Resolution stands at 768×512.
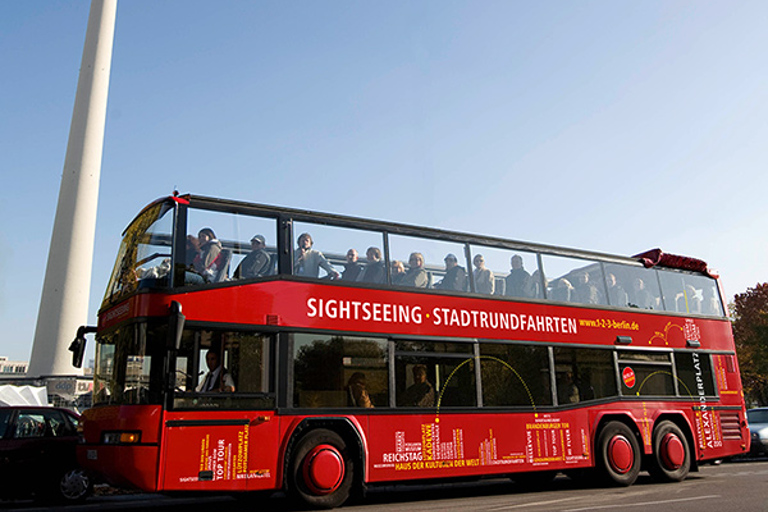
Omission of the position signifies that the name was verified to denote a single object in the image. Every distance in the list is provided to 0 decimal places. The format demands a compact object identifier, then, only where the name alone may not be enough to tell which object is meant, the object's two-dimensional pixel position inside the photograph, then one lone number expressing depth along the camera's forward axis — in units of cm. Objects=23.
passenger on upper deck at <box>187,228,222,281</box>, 855
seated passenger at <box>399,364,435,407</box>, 972
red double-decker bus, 808
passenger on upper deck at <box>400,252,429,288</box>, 1038
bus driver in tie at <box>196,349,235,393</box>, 823
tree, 3922
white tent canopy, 2081
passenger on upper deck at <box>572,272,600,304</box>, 1219
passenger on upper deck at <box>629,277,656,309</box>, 1295
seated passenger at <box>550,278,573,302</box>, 1191
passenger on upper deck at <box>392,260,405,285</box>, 1020
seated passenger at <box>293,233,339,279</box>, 941
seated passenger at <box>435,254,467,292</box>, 1080
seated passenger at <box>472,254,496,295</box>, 1105
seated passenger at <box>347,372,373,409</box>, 924
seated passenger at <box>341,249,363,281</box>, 982
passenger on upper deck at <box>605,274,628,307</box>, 1258
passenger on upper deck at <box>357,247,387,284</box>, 998
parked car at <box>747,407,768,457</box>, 1861
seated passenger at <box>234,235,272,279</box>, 895
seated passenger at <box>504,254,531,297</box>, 1139
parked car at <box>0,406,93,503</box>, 1026
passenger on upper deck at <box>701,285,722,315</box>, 1405
